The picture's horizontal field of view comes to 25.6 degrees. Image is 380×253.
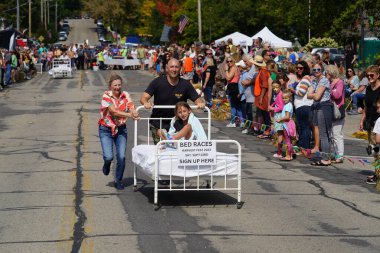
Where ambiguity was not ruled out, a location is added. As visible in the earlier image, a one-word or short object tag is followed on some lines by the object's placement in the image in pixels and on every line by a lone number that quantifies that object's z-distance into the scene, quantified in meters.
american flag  47.95
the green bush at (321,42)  39.55
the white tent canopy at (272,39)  49.00
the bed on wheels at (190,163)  10.46
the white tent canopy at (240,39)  49.62
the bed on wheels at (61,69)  46.41
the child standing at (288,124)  15.64
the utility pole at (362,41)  29.21
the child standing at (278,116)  15.80
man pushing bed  12.09
